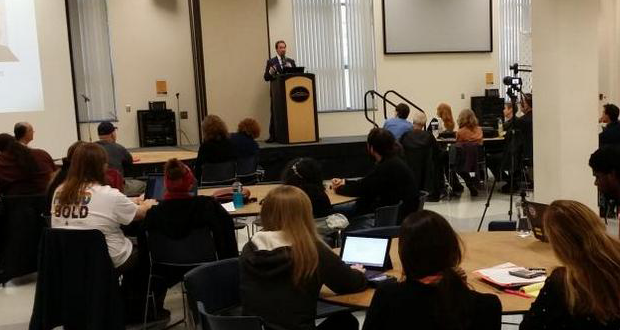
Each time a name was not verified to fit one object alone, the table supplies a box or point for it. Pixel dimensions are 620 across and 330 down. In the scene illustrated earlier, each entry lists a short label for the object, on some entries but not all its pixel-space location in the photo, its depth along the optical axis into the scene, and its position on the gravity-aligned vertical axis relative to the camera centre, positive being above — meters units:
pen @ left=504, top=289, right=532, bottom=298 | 2.51 -0.79
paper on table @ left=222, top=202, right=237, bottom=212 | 4.43 -0.71
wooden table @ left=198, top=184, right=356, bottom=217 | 4.33 -0.72
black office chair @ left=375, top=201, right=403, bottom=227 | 4.35 -0.80
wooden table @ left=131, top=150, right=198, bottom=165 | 7.29 -0.60
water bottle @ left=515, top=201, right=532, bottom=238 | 3.50 -0.75
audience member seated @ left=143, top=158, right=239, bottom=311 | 3.78 -0.64
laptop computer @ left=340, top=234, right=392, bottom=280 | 2.90 -0.70
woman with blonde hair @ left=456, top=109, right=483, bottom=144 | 8.44 -0.51
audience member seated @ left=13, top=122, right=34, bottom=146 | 6.57 -0.19
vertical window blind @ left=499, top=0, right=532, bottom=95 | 13.03 +1.05
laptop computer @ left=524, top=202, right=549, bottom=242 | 3.31 -0.67
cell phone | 2.67 -0.76
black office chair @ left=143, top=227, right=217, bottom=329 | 3.83 -0.84
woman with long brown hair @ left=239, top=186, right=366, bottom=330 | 2.57 -0.67
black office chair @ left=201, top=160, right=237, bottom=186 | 6.63 -0.71
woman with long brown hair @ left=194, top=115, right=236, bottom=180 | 6.73 -0.43
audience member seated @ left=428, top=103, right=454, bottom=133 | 9.60 -0.39
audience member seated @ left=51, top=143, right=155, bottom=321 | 3.73 -0.54
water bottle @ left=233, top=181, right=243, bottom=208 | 4.56 -0.67
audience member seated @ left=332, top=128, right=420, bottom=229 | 4.64 -0.63
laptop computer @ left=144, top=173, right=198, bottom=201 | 5.19 -0.65
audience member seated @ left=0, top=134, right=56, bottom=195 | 5.40 -0.46
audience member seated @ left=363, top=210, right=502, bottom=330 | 2.00 -0.61
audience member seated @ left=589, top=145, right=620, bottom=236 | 3.52 -0.47
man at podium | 10.45 +0.58
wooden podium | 9.76 -0.12
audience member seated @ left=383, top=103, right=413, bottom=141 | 8.38 -0.37
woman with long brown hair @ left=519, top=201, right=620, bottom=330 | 1.95 -0.58
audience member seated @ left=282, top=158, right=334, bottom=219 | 4.16 -0.52
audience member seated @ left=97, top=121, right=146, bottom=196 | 6.36 -0.41
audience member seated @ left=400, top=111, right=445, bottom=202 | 7.94 -0.72
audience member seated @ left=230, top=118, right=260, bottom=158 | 7.19 -0.40
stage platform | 9.81 -0.86
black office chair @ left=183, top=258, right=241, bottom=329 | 2.81 -0.81
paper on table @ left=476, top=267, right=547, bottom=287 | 2.60 -0.77
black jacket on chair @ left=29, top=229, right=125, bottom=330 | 3.56 -0.95
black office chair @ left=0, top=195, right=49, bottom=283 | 5.23 -0.93
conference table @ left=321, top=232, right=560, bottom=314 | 2.51 -0.78
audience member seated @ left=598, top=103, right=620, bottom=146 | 6.82 -0.48
